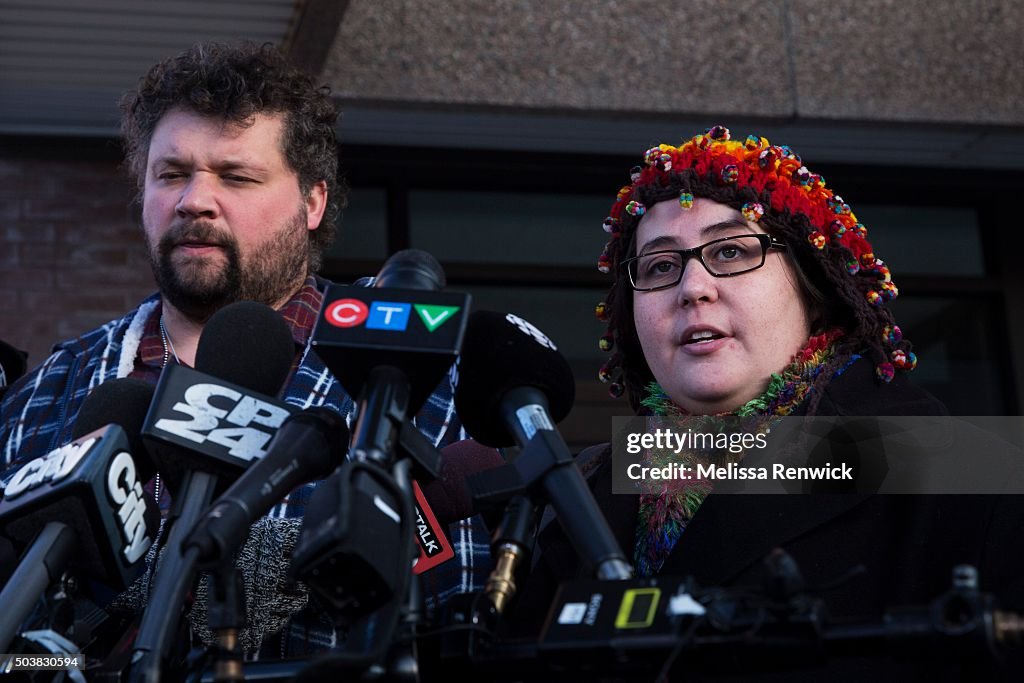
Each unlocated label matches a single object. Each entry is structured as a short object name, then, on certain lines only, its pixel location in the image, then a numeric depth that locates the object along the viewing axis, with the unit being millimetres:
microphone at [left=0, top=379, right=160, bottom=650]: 1692
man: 3111
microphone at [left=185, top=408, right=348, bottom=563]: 1555
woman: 2377
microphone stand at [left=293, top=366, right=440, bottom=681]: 1480
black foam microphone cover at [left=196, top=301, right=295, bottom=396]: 1886
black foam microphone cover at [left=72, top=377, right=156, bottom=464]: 1908
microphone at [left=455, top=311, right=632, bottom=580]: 1702
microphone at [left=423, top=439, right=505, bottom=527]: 2328
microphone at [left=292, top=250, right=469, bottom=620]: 1491
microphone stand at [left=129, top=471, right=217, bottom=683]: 1554
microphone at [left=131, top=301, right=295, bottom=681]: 1755
